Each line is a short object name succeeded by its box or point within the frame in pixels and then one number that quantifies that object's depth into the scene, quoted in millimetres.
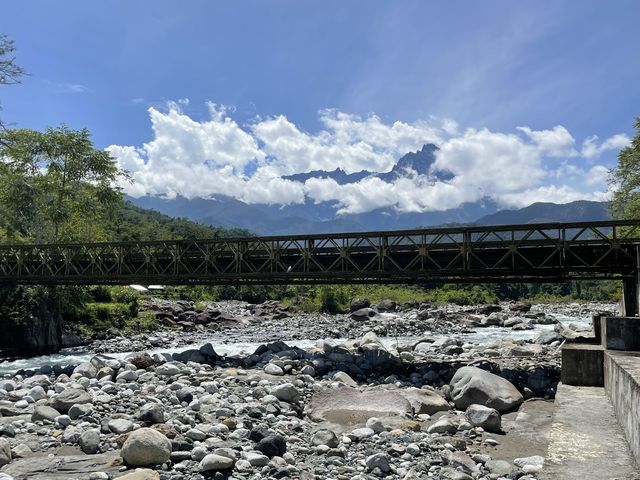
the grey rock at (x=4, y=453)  8258
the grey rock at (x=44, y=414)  10641
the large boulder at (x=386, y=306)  65369
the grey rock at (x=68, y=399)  11469
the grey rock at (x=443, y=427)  10375
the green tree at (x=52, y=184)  35062
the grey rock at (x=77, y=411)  10852
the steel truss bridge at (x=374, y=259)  18859
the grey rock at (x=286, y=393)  13039
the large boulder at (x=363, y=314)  51406
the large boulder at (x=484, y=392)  12633
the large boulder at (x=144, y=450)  8039
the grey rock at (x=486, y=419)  10672
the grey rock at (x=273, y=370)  17062
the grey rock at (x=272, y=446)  8773
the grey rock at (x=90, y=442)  8797
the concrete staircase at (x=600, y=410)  6715
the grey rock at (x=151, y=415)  10219
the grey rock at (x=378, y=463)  8234
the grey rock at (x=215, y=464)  7820
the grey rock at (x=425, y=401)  12430
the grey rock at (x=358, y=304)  62062
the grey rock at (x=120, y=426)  9562
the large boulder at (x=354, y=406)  11797
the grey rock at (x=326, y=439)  9469
